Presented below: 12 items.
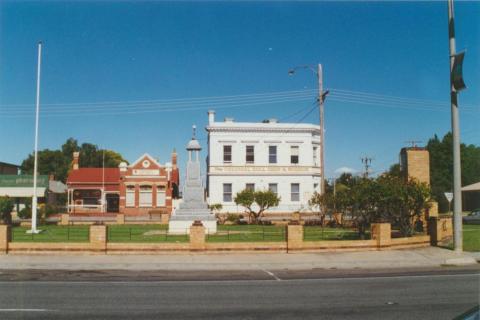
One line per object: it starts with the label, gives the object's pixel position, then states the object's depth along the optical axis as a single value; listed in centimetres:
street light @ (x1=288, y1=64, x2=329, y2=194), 3051
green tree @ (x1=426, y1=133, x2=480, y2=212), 6431
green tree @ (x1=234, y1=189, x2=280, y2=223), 3419
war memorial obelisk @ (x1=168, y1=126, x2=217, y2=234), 2656
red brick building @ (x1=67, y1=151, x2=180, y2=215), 4584
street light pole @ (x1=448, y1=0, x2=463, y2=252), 1772
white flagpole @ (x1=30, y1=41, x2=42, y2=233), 2514
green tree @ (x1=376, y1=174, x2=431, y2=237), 1967
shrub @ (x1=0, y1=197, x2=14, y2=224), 3278
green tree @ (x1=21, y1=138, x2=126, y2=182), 9038
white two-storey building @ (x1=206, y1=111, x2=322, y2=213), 4341
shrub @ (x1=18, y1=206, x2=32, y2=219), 3959
